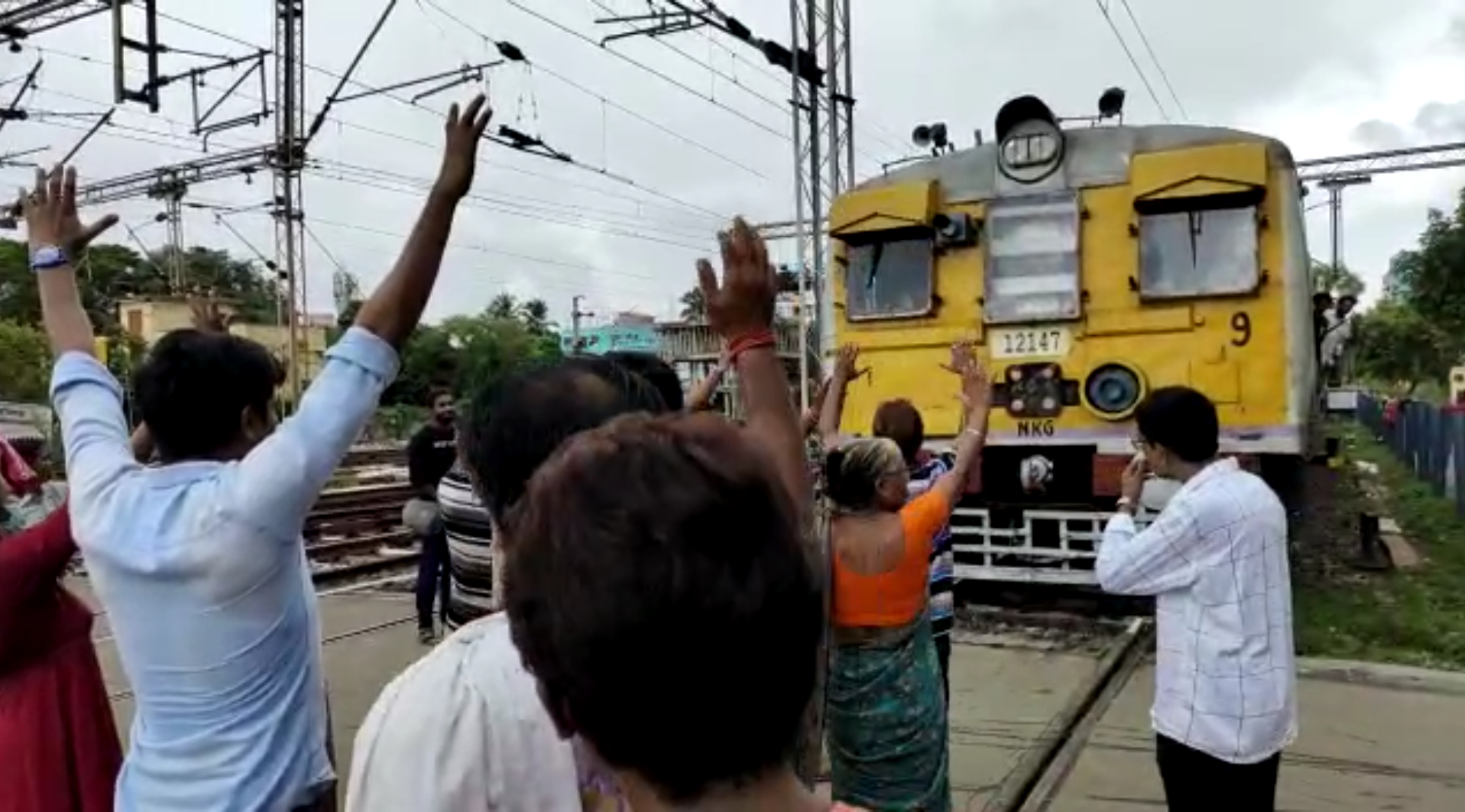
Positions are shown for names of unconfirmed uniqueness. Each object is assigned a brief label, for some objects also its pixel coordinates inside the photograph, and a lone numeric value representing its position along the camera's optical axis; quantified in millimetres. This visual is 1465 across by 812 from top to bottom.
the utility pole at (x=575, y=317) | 56531
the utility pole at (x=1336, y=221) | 44328
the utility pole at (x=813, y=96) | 14180
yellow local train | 7410
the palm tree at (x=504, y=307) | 75250
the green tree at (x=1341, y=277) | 37919
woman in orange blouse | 3260
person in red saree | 2156
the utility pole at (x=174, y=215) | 24312
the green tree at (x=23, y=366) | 26984
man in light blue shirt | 1773
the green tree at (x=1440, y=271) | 21875
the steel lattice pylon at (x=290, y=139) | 16578
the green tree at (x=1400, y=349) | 33162
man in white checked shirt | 2963
